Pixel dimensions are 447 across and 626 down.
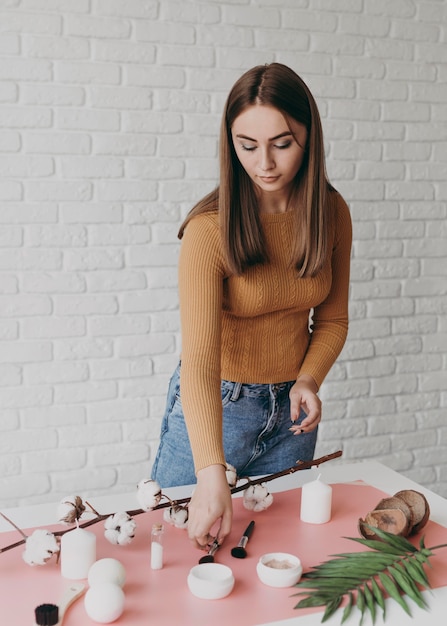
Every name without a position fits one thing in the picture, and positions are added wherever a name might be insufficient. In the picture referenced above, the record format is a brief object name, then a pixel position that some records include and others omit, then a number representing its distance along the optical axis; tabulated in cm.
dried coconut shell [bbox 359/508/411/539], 126
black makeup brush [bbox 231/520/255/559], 123
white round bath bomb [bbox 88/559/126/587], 109
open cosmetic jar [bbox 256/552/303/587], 112
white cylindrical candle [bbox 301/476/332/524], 137
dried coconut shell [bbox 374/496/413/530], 129
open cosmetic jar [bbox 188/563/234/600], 108
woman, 146
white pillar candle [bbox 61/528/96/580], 114
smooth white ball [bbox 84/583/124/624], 101
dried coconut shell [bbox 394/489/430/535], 132
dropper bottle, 118
